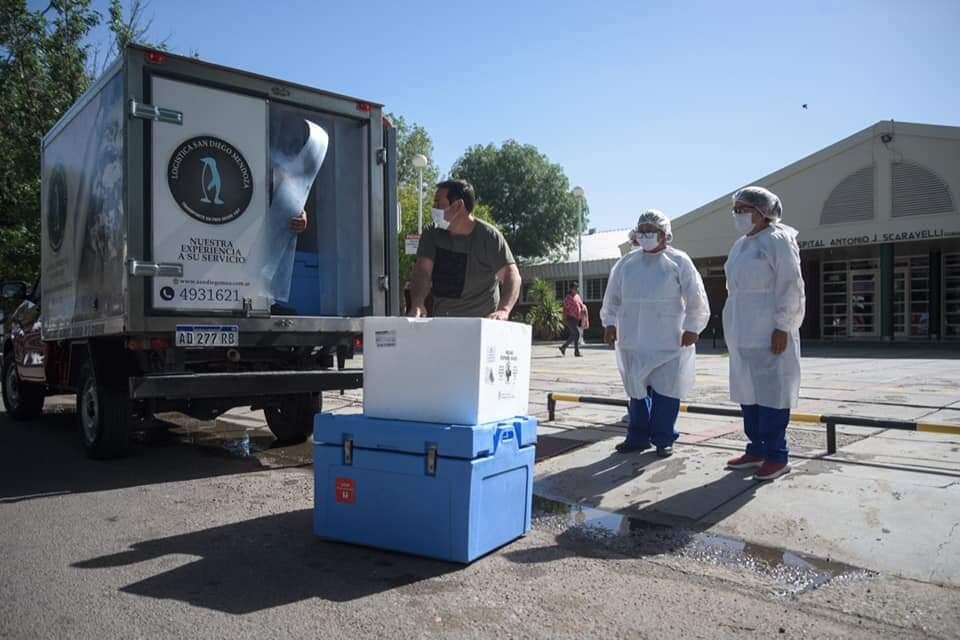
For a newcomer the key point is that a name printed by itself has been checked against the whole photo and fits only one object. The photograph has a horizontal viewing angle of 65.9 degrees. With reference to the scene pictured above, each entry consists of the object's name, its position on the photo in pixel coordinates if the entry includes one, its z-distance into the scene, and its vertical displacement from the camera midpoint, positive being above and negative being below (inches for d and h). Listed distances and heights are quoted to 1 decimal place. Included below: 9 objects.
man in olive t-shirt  194.5 +15.4
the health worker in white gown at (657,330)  233.5 -3.3
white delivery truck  220.5 +25.7
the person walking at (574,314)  753.0 +5.5
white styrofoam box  147.1 -10.3
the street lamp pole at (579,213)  1058.7 +164.2
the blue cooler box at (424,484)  143.5 -33.6
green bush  1127.6 +9.7
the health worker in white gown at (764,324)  202.5 -1.1
